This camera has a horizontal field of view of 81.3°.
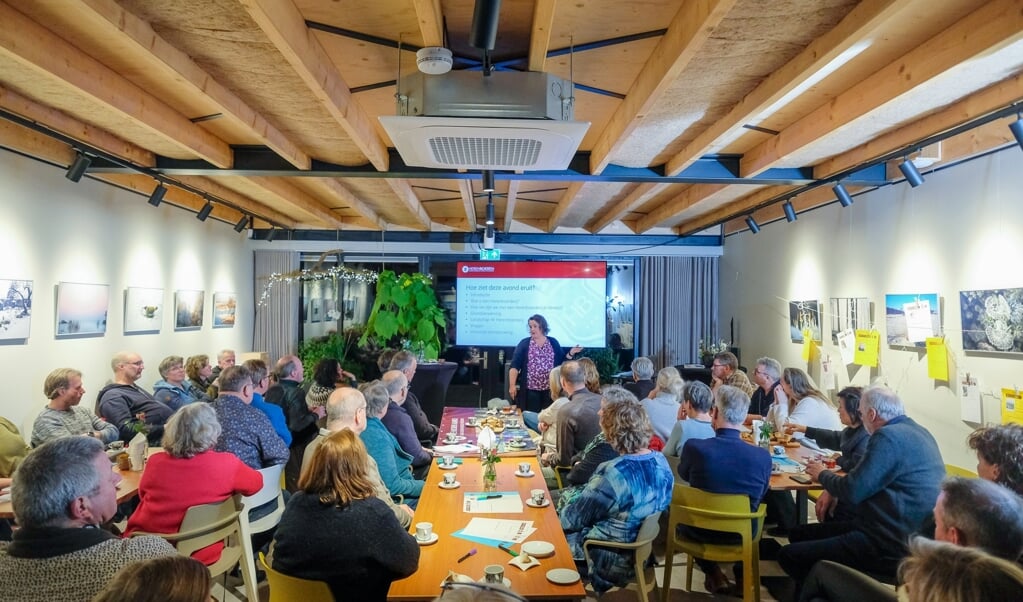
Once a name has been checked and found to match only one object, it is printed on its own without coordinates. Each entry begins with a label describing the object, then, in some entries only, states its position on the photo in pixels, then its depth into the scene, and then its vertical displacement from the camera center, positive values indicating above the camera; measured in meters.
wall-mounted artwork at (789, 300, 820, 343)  5.93 +0.03
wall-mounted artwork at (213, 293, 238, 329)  7.33 +0.09
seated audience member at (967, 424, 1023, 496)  2.28 -0.51
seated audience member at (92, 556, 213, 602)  1.18 -0.54
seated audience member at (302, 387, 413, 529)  3.15 -0.50
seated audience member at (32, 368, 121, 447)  3.80 -0.64
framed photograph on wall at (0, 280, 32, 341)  4.07 +0.03
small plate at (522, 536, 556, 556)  2.23 -0.87
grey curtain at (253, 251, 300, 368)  8.34 +0.08
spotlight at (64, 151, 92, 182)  4.12 +1.03
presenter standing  6.47 -0.46
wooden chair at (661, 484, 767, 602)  2.89 -1.01
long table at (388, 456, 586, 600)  1.97 -0.89
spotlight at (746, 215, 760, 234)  6.59 +1.07
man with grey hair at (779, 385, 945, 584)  2.77 -0.82
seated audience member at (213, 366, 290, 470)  3.36 -0.64
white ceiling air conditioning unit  2.58 +0.91
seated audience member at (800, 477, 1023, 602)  1.70 -0.57
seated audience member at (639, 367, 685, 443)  4.24 -0.60
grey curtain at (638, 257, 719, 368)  8.55 +0.21
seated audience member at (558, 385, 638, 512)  3.08 -0.76
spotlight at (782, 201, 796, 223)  5.80 +1.08
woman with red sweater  2.65 -0.72
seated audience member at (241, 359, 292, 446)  4.08 -0.62
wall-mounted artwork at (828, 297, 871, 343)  5.16 +0.08
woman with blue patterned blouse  2.63 -0.79
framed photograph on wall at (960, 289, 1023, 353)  3.59 +0.03
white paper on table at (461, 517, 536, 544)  2.42 -0.88
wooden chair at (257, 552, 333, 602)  1.91 -0.88
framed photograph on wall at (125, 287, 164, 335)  5.57 +0.05
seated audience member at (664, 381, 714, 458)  3.64 -0.61
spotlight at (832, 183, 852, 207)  4.80 +1.03
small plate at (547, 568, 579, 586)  1.98 -0.87
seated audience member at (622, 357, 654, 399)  5.39 -0.52
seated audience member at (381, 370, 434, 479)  3.90 -0.73
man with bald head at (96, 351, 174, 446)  4.48 -0.69
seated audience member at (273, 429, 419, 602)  2.00 -0.74
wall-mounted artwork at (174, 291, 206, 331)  6.42 +0.06
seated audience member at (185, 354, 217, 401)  5.68 -0.56
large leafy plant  7.86 +0.06
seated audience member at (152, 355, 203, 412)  5.05 -0.62
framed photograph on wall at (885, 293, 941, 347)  4.32 +0.03
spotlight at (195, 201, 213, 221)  5.95 +1.04
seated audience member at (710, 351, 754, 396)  5.47 -0.43
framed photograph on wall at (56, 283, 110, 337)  4.68 +0.04
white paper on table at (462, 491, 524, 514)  2.76 -0.88
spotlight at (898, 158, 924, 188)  4.02 +1.02
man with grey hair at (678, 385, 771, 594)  2.99 -0.72
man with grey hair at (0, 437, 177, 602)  1.49 -0.58
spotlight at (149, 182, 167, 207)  5.00 +1.02
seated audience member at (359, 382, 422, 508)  3.32 -0.76
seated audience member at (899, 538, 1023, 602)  1.19 -0.52
